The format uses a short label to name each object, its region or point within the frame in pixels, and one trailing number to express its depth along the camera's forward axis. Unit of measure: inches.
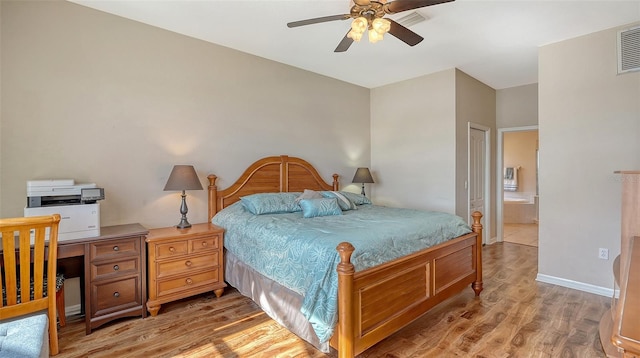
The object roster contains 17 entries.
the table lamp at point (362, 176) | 185.0
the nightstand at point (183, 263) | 104.0
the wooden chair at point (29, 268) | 71.9
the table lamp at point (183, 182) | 114.6
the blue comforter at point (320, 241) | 75.9
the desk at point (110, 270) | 92.7
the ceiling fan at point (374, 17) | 80.7
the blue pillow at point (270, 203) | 125.3
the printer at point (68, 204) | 87.7
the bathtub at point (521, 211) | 296.8
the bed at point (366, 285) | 72.7
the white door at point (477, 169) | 188.7
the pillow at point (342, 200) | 145.1
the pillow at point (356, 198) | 162.2
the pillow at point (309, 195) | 139.1
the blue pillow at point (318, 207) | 126.3
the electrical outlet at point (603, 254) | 125.0
